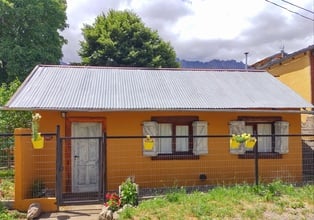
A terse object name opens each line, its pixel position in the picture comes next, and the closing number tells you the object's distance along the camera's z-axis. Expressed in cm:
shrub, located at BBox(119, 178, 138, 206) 816
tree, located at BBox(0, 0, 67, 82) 2131
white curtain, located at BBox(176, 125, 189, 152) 1158
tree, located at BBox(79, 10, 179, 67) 2534
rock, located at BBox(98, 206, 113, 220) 747
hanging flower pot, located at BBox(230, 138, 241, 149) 953
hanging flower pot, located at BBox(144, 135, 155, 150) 988
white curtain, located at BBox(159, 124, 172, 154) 1145
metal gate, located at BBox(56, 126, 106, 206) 1079
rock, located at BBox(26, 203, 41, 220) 782
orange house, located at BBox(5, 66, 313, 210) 1066
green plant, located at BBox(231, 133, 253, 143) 936
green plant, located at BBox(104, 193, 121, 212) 792
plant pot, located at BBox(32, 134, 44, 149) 845
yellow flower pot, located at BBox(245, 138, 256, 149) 941
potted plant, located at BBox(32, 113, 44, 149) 843
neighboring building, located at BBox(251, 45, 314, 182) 1364
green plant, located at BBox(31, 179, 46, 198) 963
